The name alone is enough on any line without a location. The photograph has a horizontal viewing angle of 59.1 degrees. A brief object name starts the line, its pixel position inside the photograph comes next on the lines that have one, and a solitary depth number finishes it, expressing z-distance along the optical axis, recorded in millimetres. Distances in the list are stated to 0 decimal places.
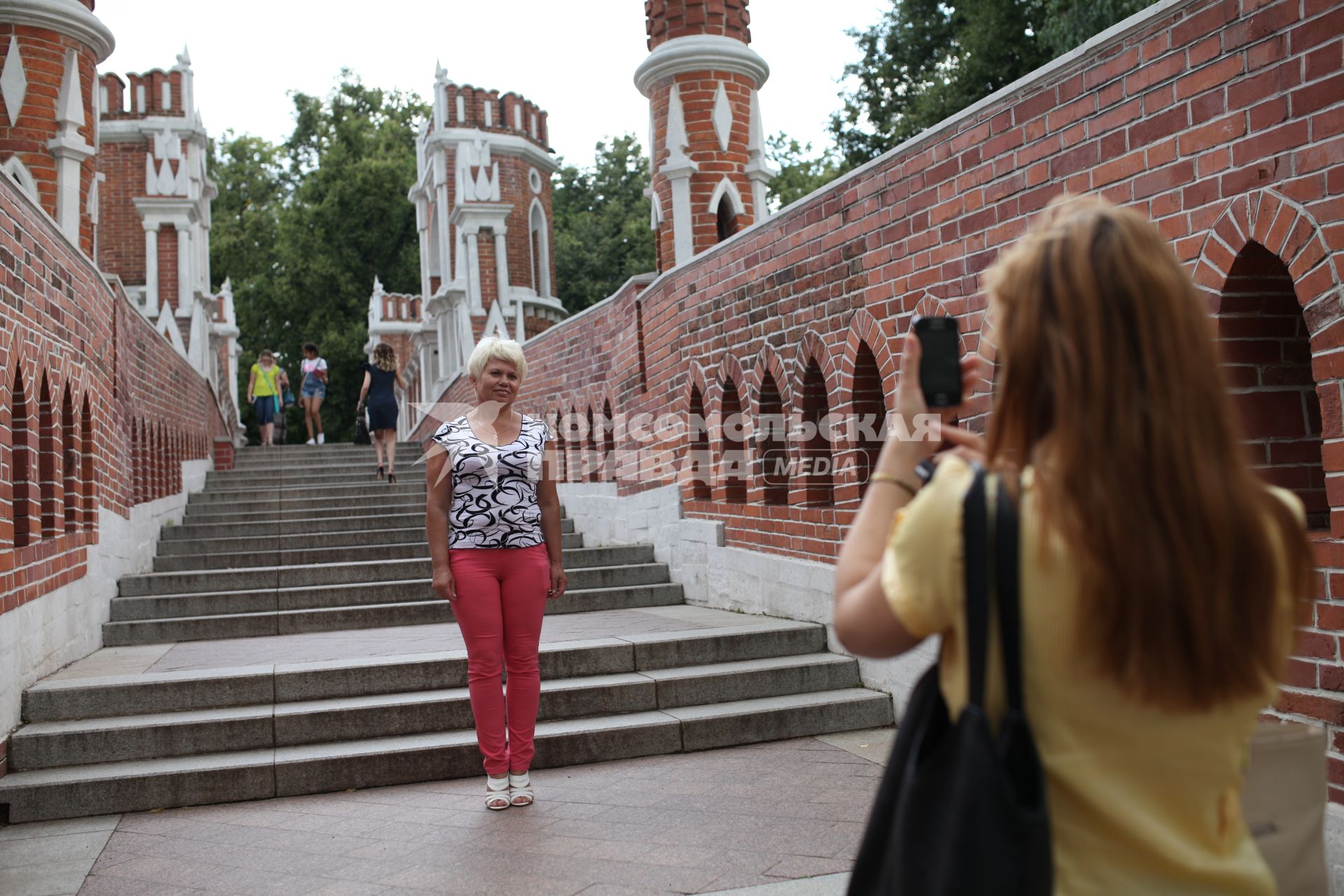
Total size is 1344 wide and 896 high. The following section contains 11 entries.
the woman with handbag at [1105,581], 1395
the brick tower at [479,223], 26984
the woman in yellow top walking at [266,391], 20266
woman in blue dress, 13570
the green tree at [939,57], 17469
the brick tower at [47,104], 10742
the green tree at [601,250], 37781
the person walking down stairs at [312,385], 20391
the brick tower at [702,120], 11984
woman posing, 4906
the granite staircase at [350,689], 5648
